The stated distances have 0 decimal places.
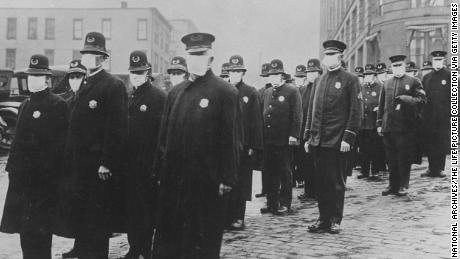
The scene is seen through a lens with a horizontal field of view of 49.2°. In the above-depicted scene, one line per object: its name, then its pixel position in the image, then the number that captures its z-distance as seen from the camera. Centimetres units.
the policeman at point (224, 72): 943
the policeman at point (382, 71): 1193
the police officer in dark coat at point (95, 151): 477
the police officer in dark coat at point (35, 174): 489
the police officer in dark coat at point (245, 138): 688
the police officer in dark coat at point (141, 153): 551
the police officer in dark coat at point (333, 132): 653
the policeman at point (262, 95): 834
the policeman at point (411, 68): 1234
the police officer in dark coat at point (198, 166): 421
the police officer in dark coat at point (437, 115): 1039
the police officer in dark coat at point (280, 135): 789
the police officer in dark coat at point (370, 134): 1130
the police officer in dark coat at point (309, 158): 923
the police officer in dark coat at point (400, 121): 866
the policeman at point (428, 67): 1125
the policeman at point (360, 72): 1308
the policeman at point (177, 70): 702
